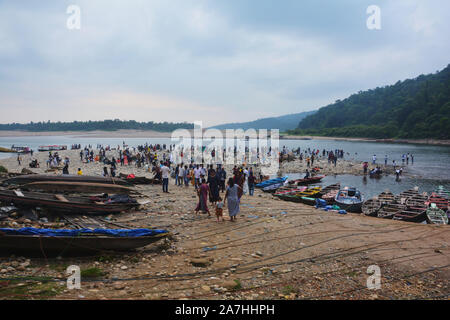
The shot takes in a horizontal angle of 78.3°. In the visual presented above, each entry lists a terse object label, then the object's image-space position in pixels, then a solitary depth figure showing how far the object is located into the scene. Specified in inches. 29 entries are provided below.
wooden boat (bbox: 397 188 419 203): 694.3
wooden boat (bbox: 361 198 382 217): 629.9
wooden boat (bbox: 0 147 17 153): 2204.2
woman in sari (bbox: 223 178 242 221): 394.9
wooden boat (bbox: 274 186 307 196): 805.7
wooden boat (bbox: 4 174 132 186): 581.6
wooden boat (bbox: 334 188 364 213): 655.8
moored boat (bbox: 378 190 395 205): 691.8
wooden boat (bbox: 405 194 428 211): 630.5
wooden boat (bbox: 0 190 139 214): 399.9
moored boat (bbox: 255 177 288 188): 895.2
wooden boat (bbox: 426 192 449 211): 633.6
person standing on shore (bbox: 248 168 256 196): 679.1
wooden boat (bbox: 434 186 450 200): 748.3
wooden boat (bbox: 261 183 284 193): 868.0
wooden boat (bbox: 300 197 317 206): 689.6
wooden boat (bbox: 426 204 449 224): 549.3
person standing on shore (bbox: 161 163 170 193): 606.5
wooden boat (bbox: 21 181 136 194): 535.2
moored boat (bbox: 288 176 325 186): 1067.3
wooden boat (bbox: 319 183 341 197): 802.8
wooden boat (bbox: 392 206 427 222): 556.7
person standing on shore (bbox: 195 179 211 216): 425.1
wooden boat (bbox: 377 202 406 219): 586.2
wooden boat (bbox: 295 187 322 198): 768.9
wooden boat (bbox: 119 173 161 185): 738.8
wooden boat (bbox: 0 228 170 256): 258.8
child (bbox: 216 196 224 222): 386.6
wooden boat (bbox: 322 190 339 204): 714.6
